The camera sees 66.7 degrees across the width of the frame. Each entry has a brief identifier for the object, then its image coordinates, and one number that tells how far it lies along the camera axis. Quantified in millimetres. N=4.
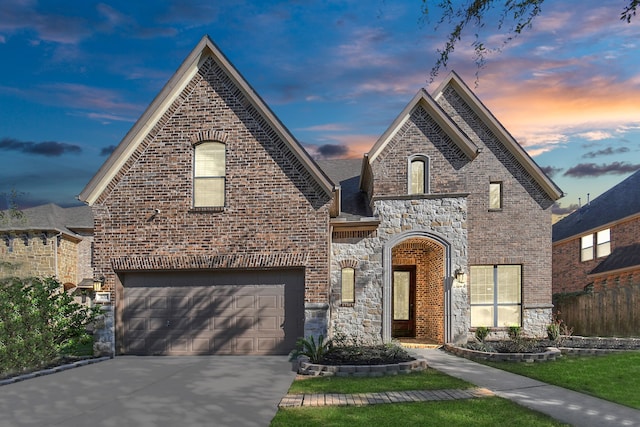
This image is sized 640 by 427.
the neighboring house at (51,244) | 25000
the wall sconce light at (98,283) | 13680
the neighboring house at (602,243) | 23969
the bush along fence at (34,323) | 10922
